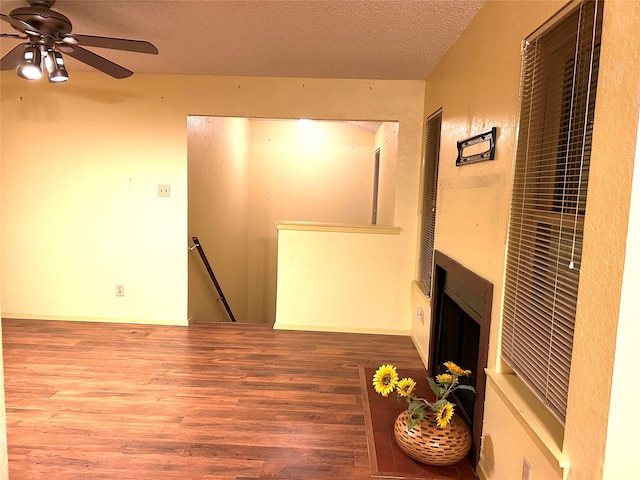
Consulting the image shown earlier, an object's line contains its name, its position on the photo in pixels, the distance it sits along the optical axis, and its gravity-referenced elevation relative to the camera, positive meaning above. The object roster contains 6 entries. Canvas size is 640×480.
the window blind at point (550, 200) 1.29 +0.04
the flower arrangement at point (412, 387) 1.91 -0.89
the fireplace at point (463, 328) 1.99 -0.73
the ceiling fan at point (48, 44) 2.10 +0.78
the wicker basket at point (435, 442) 1.94 -1.10
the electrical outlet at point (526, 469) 1.48 -0.93
